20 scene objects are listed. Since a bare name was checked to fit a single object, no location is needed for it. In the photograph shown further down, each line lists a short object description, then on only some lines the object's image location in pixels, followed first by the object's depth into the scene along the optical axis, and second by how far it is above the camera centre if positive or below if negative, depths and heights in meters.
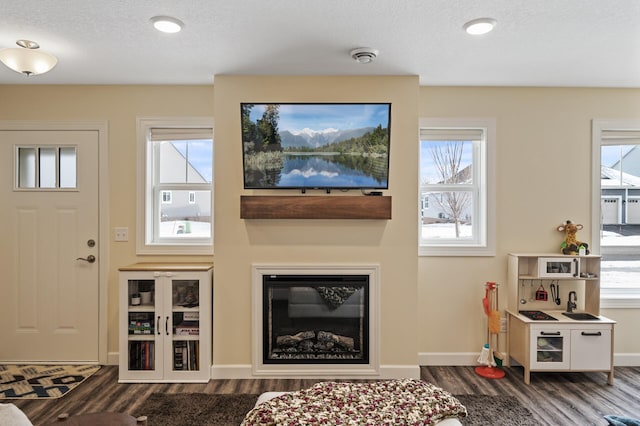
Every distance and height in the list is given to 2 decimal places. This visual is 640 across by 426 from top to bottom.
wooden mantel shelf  3.23 +0.03
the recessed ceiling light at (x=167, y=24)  2.33 +1.09
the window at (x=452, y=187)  3.73 +0.22
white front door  3.65 -0.43
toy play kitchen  3.24 -0.89
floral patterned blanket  1.67 -0.87
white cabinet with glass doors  3.26 -0.94
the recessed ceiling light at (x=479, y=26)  2.37 +1.11
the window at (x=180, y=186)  3.70 +0.21
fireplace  3.33 -0.92
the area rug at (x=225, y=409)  2.66 -1.39
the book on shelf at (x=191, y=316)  3.30 -0.88
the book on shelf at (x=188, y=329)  3.29 -0.98
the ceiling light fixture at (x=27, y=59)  2.51 +0.94
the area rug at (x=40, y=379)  3.06 -1.41
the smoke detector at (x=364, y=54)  2.78 +1.09
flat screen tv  3.25 +0.52
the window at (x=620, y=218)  3.78 -0.06
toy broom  3.44 -1.03
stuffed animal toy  3.53 -0.27
